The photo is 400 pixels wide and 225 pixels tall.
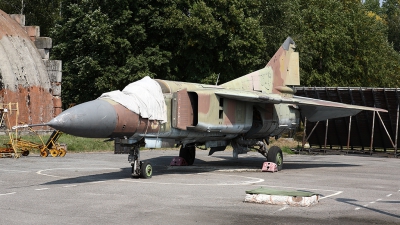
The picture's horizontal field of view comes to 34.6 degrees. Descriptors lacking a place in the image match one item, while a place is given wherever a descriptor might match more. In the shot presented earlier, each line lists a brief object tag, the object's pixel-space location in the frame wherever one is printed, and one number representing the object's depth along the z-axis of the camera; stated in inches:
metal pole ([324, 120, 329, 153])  1449.3
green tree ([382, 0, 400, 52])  4148.6
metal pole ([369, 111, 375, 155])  1351.6
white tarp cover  689.0
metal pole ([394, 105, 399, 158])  1329.6
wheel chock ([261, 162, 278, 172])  884.6
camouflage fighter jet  655.1
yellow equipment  1011.9
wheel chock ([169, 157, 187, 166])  941.2
